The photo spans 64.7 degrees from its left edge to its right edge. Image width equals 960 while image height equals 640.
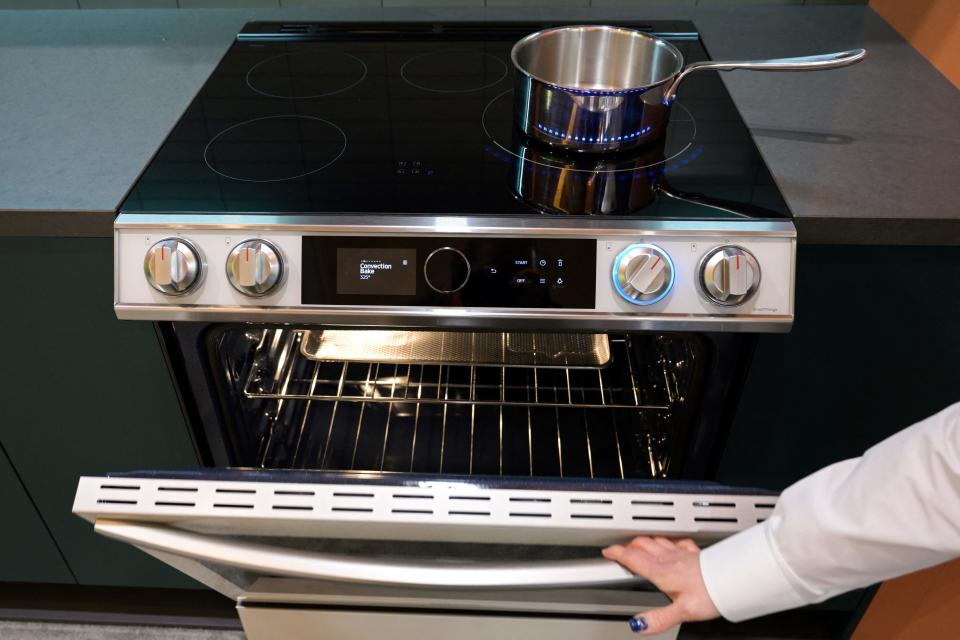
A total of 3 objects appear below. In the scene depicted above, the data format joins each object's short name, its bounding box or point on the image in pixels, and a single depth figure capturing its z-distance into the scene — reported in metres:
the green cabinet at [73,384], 1.04
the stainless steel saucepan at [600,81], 0.99
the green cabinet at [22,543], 1.32
